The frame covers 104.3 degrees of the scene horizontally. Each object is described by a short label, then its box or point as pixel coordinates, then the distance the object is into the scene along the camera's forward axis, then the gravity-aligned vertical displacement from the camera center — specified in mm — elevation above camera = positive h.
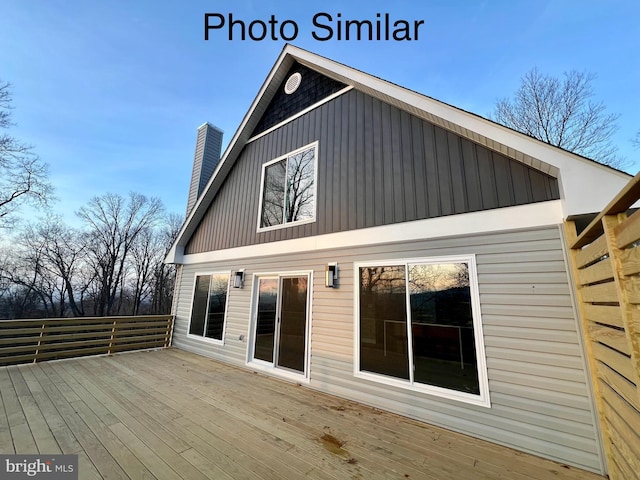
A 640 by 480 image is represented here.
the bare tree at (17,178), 9180 +4411
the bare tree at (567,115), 8211 +6182
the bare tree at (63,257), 14477 +1819
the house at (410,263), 2611 +429
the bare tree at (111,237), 15812 +3239
